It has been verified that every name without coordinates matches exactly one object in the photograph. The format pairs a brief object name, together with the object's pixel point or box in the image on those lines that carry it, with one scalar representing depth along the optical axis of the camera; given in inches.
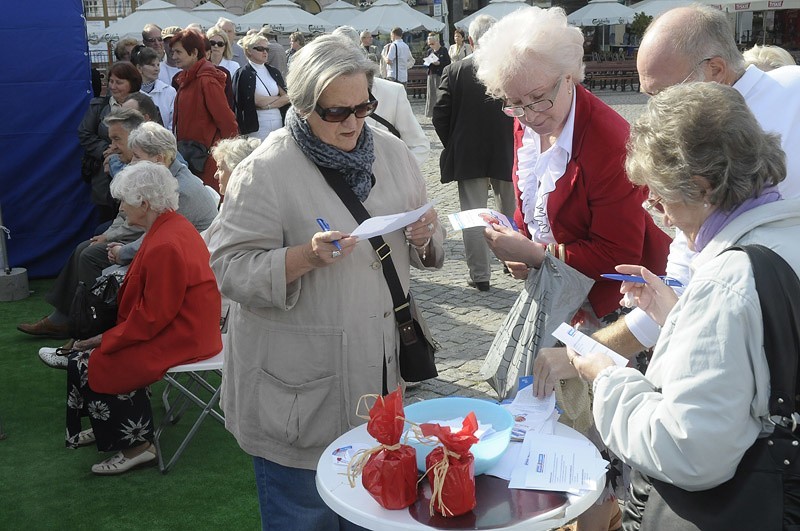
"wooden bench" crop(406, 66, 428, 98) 981.9
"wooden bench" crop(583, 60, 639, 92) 993.5
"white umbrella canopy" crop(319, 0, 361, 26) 1090.2
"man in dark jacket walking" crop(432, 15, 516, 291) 279.0
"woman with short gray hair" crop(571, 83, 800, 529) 66.7
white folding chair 171.0
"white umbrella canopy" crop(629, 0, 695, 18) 1050.7
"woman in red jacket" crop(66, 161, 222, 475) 166.1
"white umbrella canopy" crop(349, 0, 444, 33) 1014.4
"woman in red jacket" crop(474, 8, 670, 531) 113.1
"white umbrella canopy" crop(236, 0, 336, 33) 927.9
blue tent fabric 302.7
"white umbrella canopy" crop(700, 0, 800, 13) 1003.3
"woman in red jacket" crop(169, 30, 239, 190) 302.2
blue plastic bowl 87.8
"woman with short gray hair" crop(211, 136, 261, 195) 192.7
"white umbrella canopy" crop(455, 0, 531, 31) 927.7
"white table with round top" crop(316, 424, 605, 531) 80.4
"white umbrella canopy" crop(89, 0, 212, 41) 802.2
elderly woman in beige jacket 101.4
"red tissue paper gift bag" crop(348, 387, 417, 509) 82.0
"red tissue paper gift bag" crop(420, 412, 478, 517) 79.8
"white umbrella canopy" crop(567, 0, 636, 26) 1066.6
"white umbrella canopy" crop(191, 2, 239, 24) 928.9
